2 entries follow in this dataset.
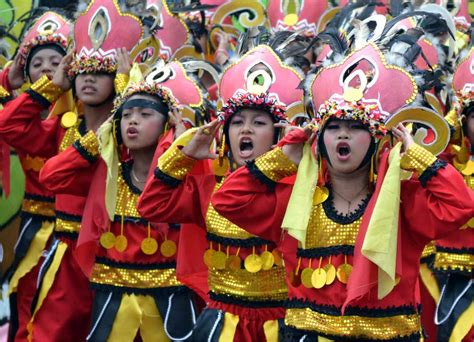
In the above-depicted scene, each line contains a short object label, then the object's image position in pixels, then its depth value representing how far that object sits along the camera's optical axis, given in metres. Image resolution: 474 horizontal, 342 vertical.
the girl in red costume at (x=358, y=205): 9.91
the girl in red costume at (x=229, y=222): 11.50
